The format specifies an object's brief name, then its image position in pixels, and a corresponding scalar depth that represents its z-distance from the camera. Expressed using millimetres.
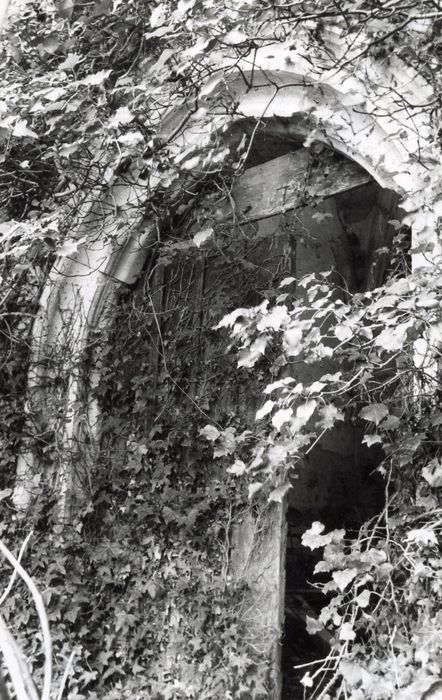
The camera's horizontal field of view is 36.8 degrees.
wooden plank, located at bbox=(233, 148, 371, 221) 3838
